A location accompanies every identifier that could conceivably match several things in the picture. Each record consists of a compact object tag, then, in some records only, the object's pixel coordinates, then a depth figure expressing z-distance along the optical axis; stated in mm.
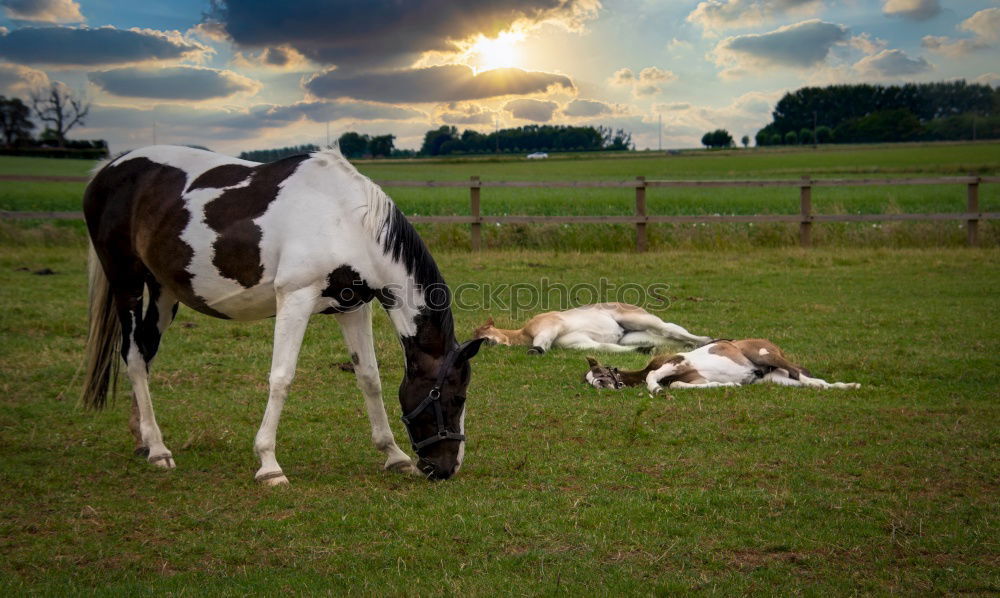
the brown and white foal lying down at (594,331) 9664
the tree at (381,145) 54125
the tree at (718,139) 102375
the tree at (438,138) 74625
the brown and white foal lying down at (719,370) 7770
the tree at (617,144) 93381
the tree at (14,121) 45594
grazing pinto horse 5305
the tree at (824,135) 87562
